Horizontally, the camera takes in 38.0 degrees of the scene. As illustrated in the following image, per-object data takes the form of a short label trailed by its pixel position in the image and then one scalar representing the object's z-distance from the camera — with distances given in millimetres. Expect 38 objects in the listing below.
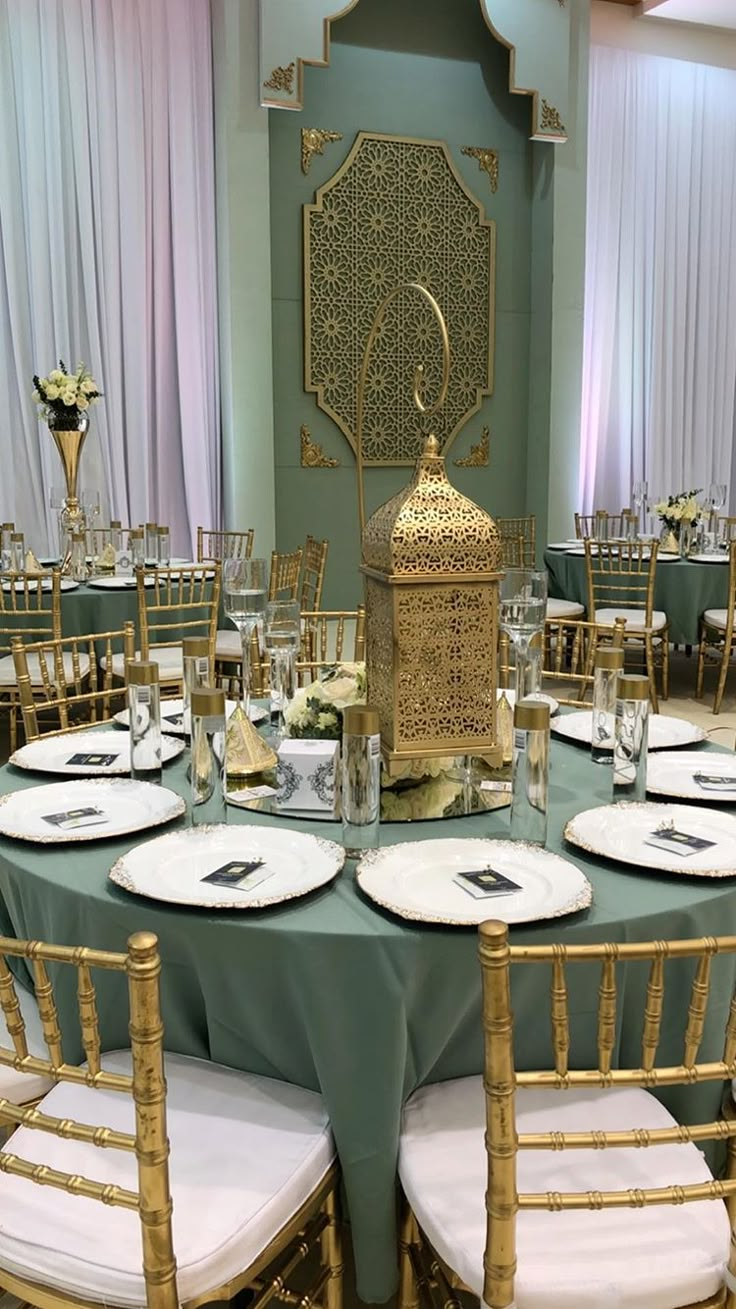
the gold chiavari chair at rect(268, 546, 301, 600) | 4846
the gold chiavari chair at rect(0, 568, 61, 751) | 3984
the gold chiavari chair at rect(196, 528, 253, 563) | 6478
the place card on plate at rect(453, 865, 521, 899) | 1505
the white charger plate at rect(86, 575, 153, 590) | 4562
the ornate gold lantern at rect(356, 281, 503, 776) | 1765
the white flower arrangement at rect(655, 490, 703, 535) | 5676
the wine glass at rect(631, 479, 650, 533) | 6598
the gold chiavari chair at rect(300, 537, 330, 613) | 4833
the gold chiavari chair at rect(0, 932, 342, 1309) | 1096
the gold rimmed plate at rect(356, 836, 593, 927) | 1437
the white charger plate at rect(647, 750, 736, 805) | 1926
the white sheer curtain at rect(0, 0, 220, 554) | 6484
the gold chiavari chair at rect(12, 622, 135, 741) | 2363
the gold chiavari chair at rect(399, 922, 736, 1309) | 1091
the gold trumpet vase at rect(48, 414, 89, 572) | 5055
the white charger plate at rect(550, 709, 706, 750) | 2260
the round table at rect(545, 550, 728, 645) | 5500
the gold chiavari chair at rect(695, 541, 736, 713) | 5316
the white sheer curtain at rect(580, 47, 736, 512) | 8289
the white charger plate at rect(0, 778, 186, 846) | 1724
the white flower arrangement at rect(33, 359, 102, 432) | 4914
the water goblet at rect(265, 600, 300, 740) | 2256
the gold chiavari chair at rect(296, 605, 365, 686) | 2900
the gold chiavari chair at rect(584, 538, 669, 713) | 5160
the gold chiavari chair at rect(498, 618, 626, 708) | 2721
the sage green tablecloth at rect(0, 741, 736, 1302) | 1392
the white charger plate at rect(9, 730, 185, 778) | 2084
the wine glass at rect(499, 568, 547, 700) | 2227
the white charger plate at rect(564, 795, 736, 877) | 1585
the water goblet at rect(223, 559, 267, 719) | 2240
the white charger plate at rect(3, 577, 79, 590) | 4543
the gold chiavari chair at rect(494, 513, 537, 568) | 6830
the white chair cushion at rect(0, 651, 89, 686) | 4184
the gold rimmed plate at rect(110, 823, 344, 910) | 1481
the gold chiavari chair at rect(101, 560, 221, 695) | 4215
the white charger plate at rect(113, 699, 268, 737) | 2334
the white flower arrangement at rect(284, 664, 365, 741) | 1979
